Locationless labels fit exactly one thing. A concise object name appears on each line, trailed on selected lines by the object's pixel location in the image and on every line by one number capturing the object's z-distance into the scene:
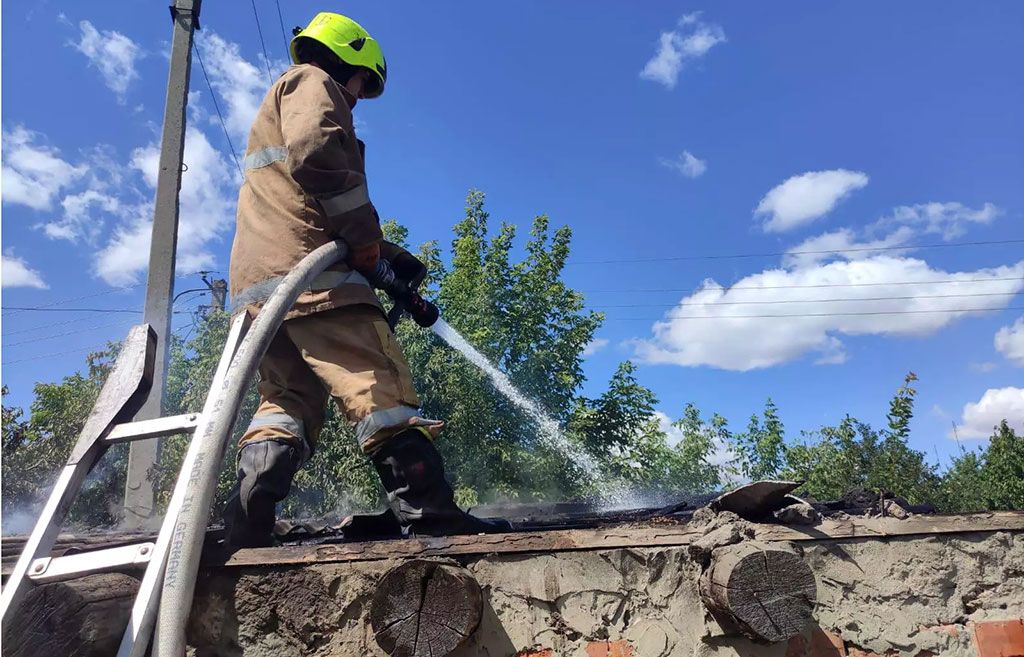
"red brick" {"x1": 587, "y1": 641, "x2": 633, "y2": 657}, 1.93
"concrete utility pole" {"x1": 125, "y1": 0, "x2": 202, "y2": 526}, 5.92
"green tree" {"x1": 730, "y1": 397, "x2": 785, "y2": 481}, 18.33
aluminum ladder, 1.59
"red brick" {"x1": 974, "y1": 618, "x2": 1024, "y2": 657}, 2.02
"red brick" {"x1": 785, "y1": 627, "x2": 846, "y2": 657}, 1.93
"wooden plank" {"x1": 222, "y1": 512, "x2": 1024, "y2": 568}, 1.96
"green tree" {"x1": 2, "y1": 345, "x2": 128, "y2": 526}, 11.32
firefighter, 2.21
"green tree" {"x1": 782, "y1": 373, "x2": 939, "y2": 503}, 12.99
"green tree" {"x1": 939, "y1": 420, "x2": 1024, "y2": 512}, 17.27
